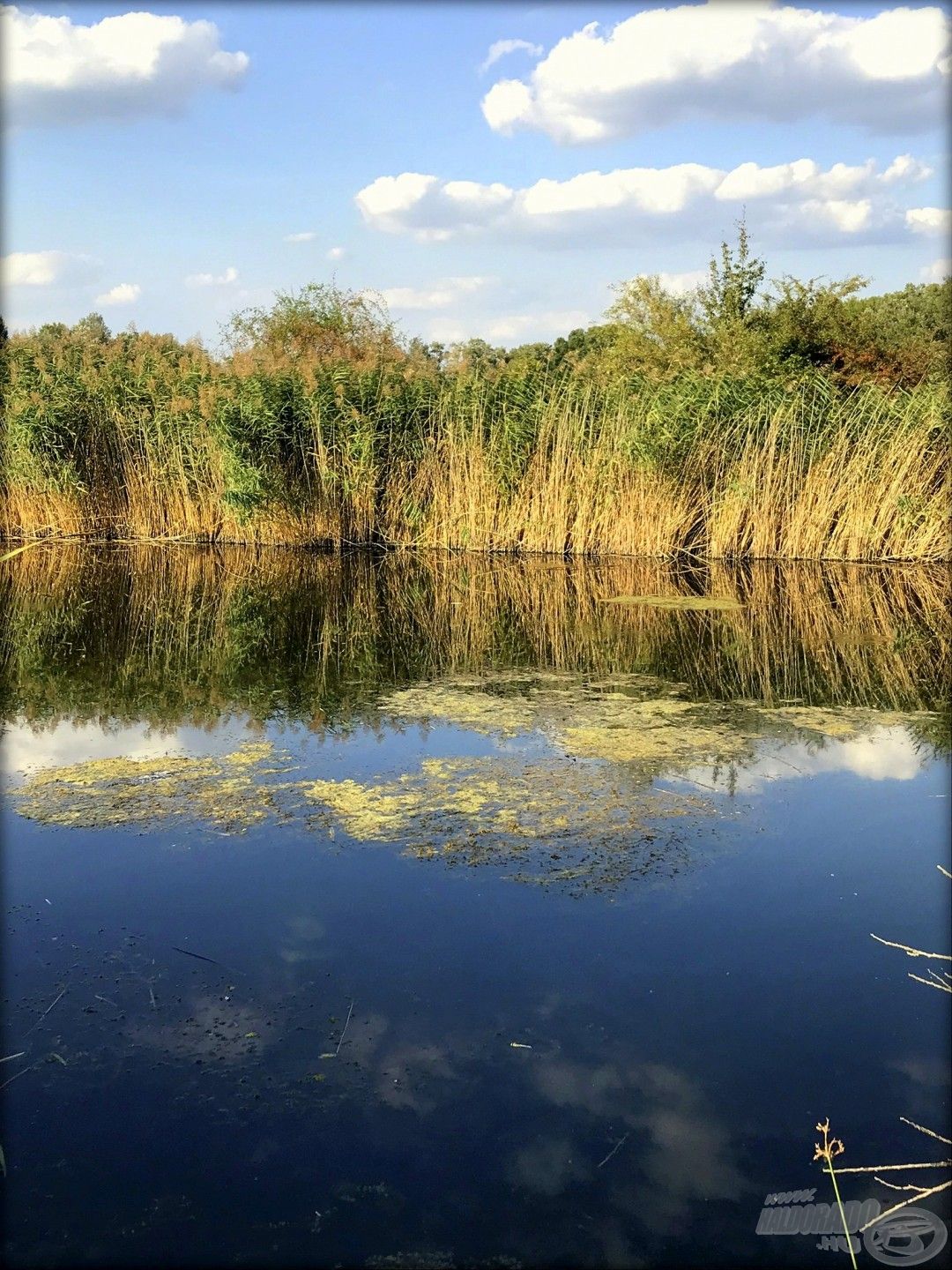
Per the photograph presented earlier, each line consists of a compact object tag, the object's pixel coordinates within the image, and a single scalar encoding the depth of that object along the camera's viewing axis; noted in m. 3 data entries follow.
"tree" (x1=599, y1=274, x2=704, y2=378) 16.70
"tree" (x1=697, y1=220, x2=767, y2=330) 16.17
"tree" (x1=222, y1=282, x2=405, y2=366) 18.28
